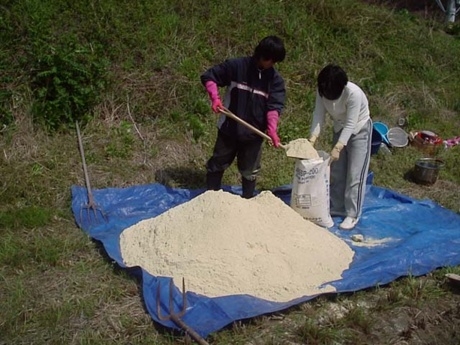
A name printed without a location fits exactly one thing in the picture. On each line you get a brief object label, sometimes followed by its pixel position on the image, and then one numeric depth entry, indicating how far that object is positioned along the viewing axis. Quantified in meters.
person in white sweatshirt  4.39
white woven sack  4.53
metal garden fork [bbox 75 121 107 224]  4.71
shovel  4.53
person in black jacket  4.62
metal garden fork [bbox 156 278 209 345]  3.18
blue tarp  3.45
